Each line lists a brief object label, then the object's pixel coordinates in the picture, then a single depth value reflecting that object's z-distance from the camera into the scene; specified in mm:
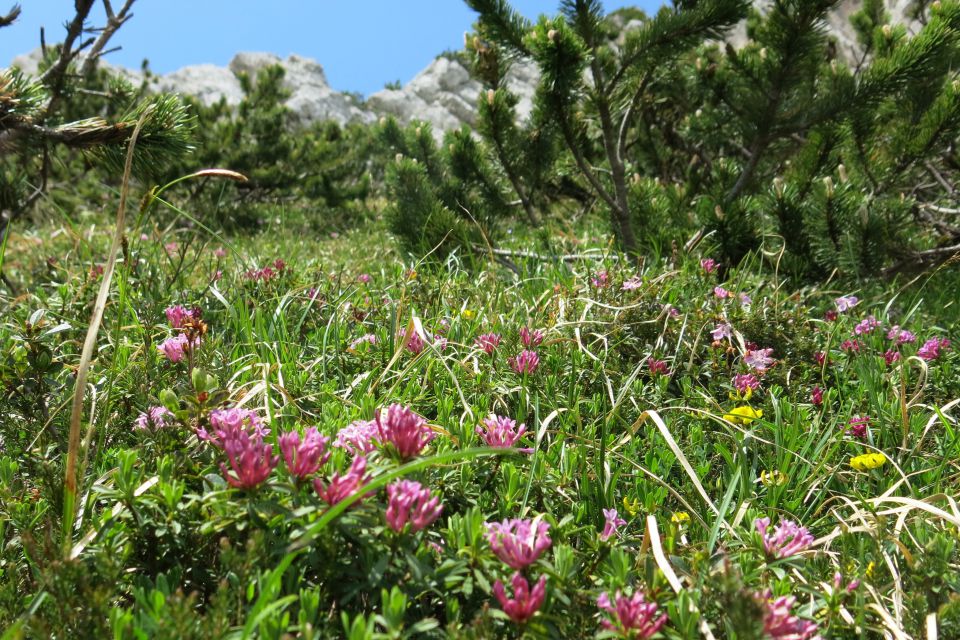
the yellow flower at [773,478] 514
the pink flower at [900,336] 777
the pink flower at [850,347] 756
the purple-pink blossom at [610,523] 410
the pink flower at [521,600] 339
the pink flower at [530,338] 672
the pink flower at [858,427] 581
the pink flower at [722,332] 733
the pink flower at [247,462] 365
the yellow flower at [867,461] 540
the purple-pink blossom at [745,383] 647
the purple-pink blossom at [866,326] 780
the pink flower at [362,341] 692
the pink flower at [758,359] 685
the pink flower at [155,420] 469
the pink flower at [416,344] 647
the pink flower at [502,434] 437
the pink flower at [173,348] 578
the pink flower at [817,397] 652
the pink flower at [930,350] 725
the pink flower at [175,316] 637
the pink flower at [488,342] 681
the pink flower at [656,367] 677
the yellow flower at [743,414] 594
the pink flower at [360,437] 411
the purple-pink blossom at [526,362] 609
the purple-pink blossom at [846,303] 871
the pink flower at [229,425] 403
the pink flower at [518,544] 356
